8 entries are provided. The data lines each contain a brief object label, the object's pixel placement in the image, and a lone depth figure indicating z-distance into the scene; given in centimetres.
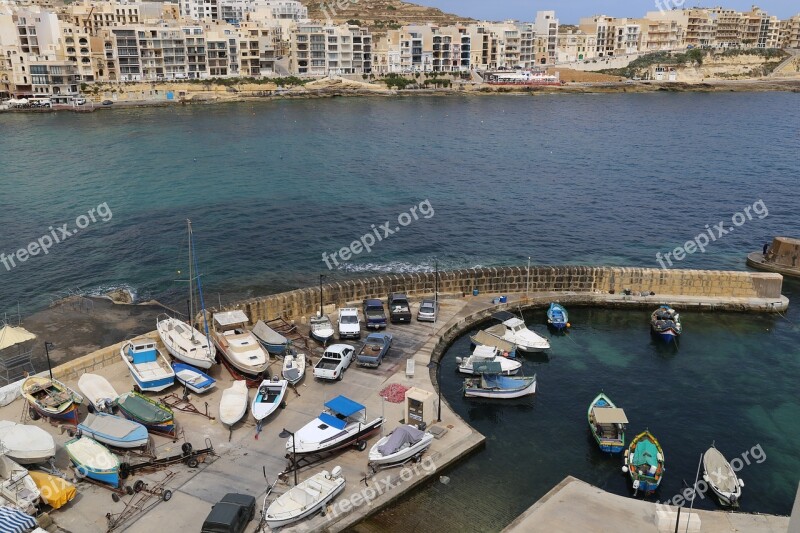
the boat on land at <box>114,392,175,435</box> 2506
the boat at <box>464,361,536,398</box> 3102
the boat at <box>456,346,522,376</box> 3250
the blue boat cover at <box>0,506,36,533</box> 1938
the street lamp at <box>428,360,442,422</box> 3245
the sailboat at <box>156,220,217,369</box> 3027
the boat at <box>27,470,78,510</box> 2130
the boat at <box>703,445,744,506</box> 2411
